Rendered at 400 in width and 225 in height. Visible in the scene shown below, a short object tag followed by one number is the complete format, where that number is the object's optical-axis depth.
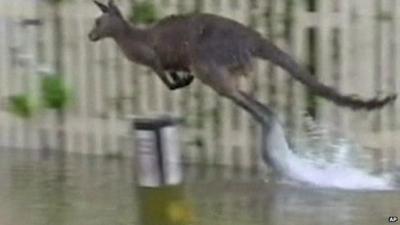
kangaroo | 8.95
